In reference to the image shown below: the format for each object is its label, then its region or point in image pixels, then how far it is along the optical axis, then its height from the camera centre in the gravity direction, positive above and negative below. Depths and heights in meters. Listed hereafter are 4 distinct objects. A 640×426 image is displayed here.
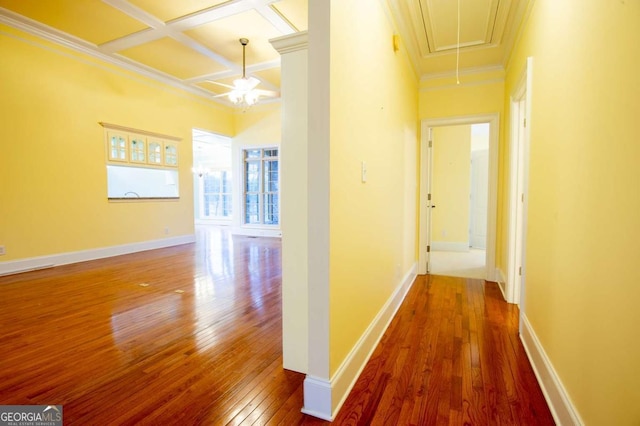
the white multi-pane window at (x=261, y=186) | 7.84 +0.41
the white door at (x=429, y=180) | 4.05 +0.29
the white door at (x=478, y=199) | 6.25 +0.04
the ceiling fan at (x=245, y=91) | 4.52 +1.72
